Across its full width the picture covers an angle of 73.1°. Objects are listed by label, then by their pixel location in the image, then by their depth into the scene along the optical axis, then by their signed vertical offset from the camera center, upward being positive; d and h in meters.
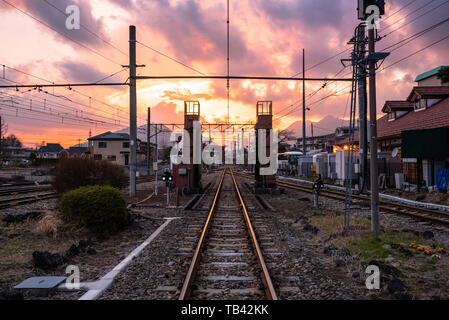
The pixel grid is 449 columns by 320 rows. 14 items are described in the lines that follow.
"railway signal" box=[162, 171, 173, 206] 14.75 -0.64
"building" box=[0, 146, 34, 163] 96.31 +5.59
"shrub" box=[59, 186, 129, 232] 8.86 -1.29
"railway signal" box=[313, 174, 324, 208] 14.09 -1.17
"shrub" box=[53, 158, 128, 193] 14.44 -0.44
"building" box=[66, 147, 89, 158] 100.29 +5.29
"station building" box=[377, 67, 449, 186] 19.02 +2.17
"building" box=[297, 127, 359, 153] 47.05 +6.03
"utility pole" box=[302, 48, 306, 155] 36.52 +6.29
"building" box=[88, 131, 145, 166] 63.12 +3.67
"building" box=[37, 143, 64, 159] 120.00 +5.58
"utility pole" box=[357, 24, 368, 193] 19.03 +1.92
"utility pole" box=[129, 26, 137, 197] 17.62 +3.41
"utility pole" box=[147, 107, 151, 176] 34.56 +4.75
